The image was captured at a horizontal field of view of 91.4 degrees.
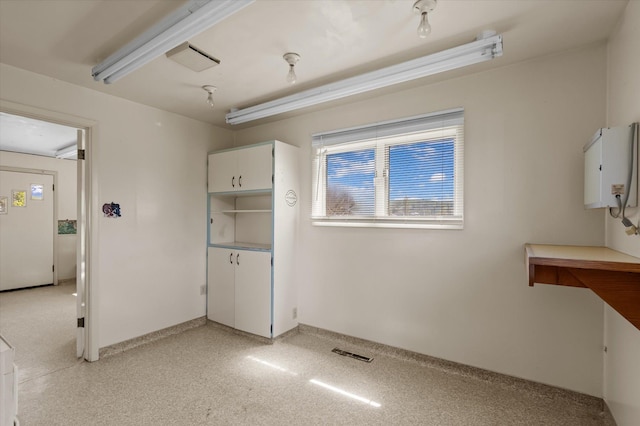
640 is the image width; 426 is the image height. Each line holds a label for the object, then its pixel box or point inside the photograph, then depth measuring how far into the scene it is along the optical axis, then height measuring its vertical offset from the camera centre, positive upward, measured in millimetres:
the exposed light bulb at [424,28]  1697 +994
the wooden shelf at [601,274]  1369 -304
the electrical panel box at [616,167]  1570 +233
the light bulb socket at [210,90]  2900 +1123
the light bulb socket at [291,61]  2338 +1144
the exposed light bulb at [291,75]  2385 +1031
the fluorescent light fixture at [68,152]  5566 +1063
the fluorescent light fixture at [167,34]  1586 +1017
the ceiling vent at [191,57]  2211 +1127
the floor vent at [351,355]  2988 -1427
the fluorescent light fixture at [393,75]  2010 +1026
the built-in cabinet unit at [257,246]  3416 -443
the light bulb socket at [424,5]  1733 +1153
